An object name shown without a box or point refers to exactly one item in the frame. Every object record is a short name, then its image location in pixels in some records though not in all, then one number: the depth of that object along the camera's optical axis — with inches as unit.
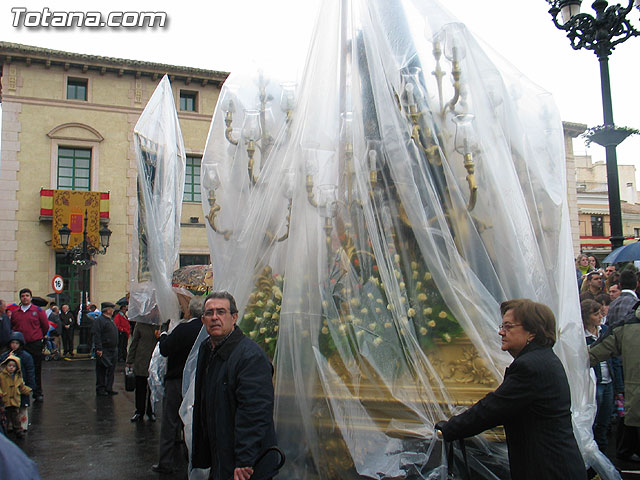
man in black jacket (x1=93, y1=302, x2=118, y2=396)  389.1
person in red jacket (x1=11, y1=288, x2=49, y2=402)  358.0
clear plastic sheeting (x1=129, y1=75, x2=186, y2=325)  235.6
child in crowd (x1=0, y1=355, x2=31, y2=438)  260.7
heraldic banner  836.6
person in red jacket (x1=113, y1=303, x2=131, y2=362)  496.1
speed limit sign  724.7
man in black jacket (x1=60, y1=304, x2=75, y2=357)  677.9
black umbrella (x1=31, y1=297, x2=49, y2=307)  418.1
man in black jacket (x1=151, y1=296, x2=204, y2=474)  193.5
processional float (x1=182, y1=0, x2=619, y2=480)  122.4
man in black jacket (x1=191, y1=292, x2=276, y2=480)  114.0
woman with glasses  97.1
